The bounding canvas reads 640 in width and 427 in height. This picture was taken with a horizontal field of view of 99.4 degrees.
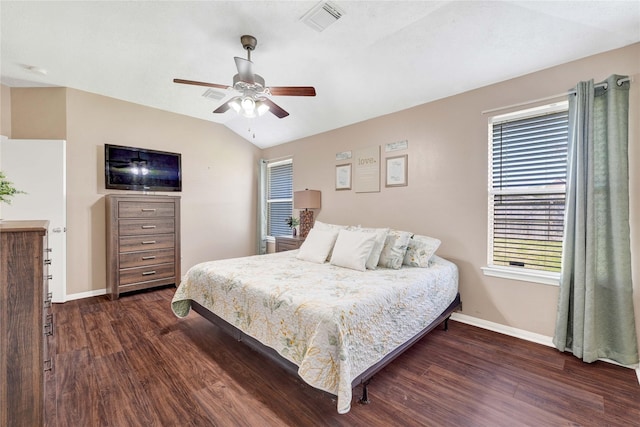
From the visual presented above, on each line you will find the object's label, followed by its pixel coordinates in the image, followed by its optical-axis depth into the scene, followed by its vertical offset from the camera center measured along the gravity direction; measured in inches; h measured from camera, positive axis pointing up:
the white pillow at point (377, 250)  104.3 -15.7
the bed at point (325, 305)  58.7 -27.1
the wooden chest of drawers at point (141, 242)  139.4 -18.5
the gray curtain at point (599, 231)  81.0 -6.0
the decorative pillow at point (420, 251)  107.2 -16.5
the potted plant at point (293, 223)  180.7 -9.2
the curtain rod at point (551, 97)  82.1 +39.9
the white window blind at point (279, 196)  202.5 +10.2
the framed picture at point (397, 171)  133.3 +19.4
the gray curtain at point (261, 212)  216.1 -2.4
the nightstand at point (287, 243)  166.1 -21.2
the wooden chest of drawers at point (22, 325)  45.8 -20.5
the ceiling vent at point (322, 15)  85.5 +63.7
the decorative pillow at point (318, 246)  117.8 -16.4
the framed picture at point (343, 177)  157.8 +19.5
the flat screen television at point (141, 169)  148.6 +22.8
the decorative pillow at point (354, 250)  103.0 -15.8
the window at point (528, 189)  97.3 +8.3
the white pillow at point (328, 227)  128.8 -8.6
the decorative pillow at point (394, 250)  106.3 -15.9
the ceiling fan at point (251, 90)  88.3 +40.9
